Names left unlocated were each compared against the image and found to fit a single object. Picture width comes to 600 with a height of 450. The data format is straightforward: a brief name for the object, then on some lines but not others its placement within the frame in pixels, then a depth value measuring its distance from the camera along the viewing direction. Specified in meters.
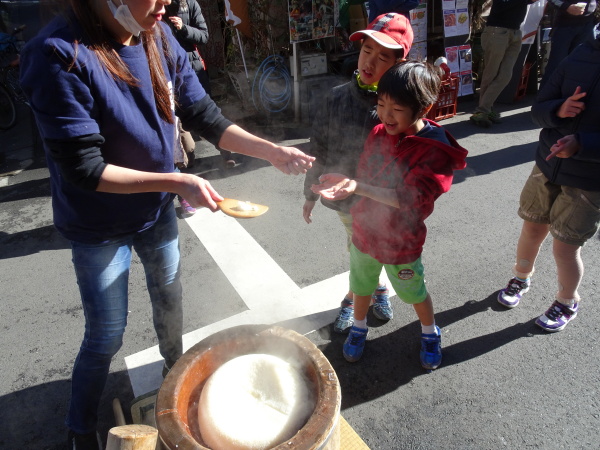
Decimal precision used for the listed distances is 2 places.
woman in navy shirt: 1.40
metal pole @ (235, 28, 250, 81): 6.76
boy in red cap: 2.17
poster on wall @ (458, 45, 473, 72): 7.04
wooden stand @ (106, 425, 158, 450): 1.26
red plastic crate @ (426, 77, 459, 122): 6.30
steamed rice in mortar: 1.40
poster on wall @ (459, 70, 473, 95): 7.27
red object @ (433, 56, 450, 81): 5.99
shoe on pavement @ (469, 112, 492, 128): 6.25
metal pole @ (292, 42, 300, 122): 6.06
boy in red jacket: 1.87
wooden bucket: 1.34
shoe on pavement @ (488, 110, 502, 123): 6.38
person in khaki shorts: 2.28
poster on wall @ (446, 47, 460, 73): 6.94
